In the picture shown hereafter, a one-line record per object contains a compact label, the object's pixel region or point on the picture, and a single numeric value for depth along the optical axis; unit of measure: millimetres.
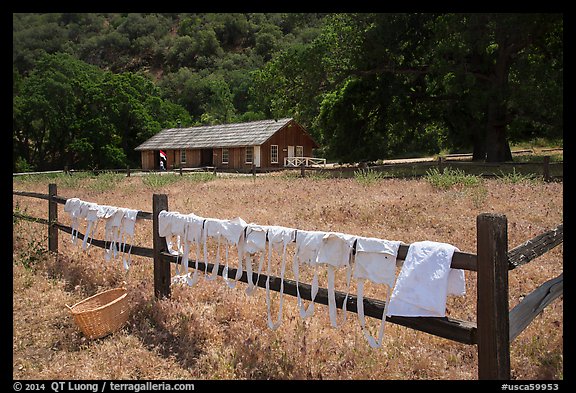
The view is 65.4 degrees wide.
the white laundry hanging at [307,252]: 3793
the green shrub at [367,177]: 15805
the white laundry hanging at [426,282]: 3041
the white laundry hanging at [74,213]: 7250
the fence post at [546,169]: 14219
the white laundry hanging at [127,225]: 6027
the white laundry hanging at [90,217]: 6773
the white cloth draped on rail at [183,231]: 4988
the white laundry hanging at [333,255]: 3605
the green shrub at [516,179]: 13209
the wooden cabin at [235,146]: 36594
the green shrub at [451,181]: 13016
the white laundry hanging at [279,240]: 4031
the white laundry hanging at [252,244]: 4297
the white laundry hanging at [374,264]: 3352
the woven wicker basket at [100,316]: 4828
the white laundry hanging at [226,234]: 4492
